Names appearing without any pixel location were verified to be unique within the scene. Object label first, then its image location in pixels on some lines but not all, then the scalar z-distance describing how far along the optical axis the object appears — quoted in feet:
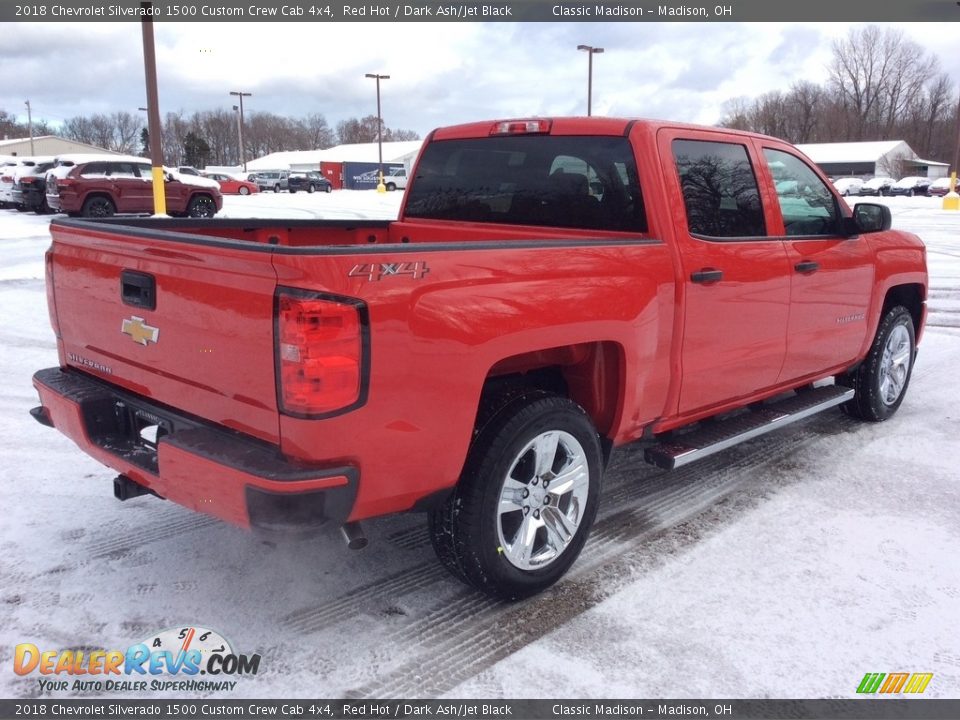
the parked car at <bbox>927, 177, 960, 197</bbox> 165.58
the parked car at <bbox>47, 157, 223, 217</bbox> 66.69
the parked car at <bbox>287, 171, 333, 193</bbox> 173.06
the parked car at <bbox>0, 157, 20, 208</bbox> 86.36
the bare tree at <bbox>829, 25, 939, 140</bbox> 295.69
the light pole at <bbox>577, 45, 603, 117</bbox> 149.18
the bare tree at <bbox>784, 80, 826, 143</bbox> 300.81
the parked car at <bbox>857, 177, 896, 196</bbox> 176.64
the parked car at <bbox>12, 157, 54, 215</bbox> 81.10
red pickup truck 8.05
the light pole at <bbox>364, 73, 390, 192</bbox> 190.19
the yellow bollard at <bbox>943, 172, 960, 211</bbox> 104.12
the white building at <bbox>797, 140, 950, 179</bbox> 251.80
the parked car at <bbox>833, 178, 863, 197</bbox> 179.65
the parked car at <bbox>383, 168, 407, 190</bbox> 178.60
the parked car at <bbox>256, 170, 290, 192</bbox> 180.75
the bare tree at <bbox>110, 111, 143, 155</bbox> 441.27
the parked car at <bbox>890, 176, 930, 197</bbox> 177.27
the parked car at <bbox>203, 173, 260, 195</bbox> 151.53
